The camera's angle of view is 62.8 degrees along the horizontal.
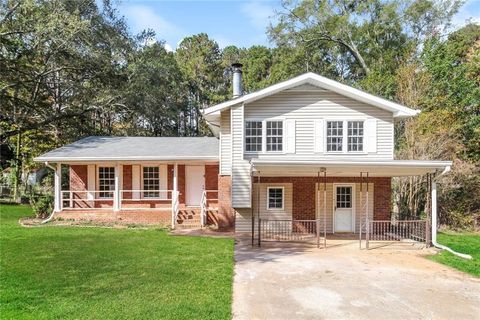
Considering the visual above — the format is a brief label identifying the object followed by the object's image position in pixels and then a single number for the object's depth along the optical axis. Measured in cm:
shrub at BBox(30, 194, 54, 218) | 1862
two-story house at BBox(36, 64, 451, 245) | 1549
